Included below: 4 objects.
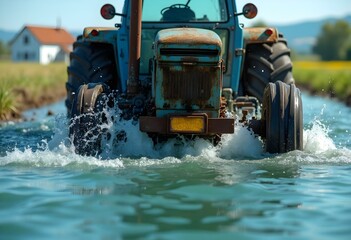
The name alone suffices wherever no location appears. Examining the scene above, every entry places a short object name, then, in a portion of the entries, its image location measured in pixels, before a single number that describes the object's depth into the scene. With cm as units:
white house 7644
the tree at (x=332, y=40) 10631
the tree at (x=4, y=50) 10963
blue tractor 740
